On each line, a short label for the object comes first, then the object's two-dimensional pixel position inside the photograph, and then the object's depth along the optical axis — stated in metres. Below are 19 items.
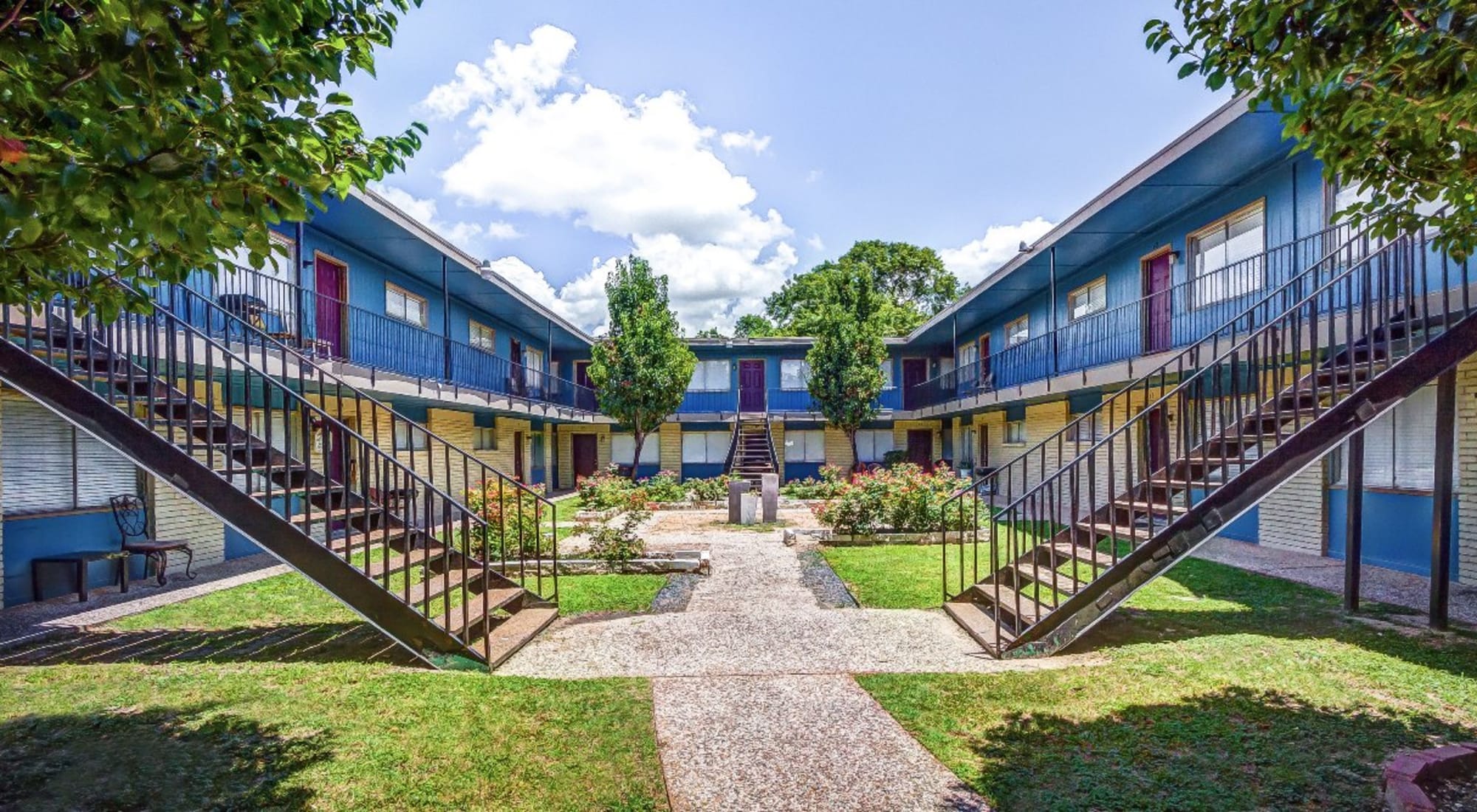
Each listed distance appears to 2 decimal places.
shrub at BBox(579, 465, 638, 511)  12.92
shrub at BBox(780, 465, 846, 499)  20.34
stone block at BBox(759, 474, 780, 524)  16.72
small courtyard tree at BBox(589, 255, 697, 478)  20.33
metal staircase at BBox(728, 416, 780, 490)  21.45
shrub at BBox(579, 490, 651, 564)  10.43
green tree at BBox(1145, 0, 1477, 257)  3.25
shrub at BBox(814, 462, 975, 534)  12.87
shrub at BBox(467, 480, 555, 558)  9.39
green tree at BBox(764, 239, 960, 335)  49.09
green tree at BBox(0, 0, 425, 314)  2.44
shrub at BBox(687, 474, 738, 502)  20.55
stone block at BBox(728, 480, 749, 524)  16.30
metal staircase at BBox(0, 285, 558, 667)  5.29
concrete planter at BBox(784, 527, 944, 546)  12.85
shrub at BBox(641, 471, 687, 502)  20.66
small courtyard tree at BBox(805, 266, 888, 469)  22.16
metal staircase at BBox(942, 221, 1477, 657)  5.71
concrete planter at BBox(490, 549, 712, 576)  10.34
